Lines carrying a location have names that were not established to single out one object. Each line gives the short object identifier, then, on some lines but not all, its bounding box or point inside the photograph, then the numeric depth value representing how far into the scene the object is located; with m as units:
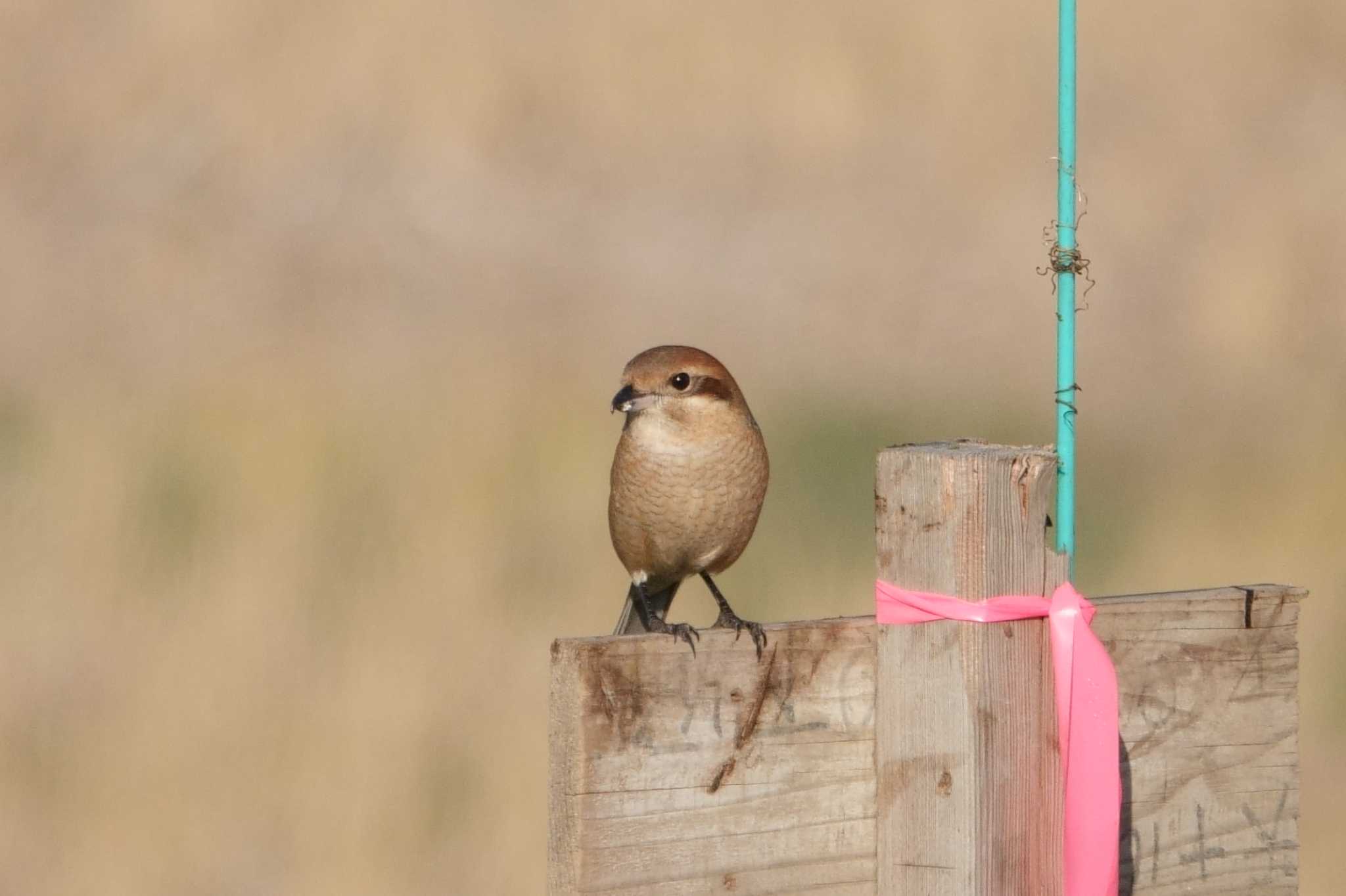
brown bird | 7.78
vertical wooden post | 4.98
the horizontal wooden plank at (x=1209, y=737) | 5.49
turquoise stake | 5.15
